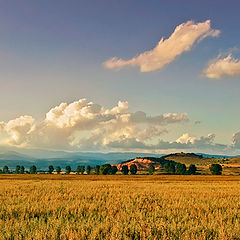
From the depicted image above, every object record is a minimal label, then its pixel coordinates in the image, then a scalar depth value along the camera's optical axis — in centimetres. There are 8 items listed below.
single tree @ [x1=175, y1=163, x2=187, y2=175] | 17665
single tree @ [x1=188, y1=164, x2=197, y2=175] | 17771
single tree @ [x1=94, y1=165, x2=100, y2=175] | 18358
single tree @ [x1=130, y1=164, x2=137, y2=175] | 19225
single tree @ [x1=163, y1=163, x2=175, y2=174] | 18210
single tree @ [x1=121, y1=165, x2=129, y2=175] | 18996
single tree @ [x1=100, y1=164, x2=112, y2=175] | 15742
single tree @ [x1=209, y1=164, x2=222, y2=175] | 16166
